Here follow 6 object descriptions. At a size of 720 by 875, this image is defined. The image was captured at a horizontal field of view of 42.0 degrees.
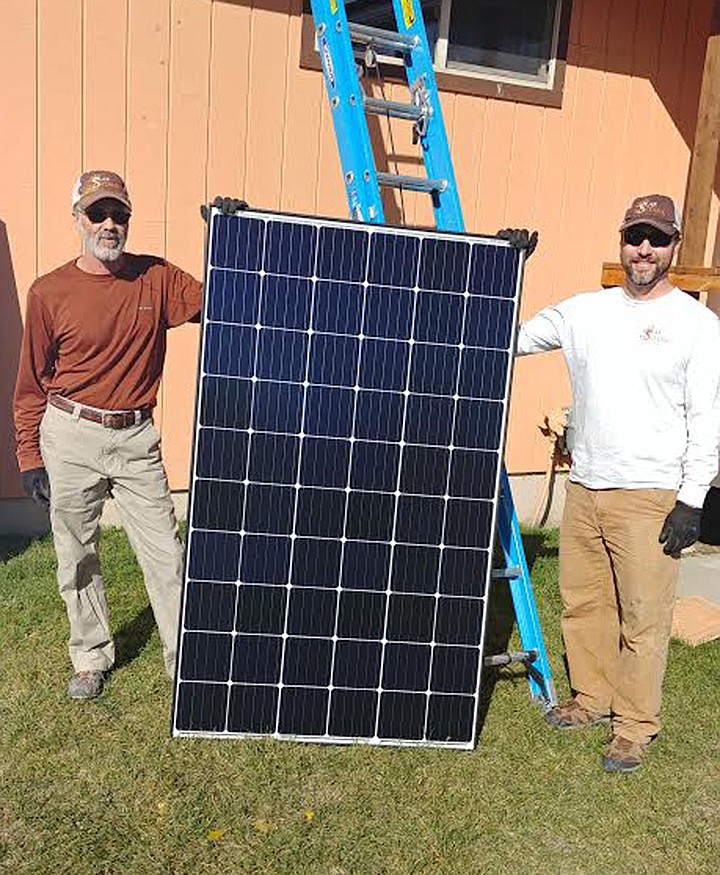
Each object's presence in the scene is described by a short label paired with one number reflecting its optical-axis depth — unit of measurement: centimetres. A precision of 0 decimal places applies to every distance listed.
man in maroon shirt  393
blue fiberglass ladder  450
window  651
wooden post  614
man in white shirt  381
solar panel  375
